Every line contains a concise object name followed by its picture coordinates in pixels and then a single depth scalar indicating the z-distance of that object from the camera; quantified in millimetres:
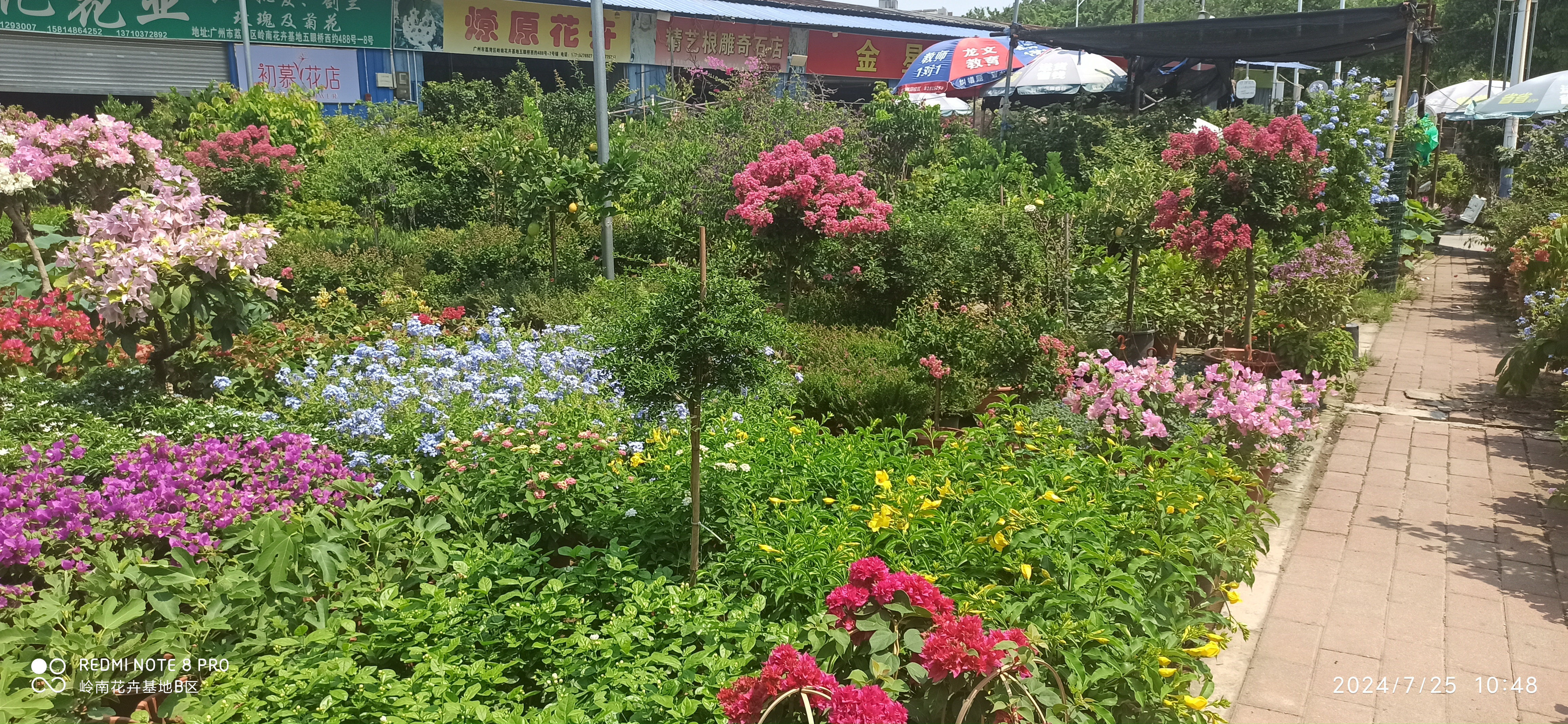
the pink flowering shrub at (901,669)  2346
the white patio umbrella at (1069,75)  15695
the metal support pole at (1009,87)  13367
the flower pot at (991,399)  5898
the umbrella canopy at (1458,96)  18859
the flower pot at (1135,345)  7258
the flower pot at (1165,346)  7500
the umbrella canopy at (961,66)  19141
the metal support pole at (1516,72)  15719
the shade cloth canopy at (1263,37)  9547
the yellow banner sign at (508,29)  21984
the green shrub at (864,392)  5859
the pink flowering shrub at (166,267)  4719
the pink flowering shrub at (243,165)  11625
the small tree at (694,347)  3557
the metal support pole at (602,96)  8875
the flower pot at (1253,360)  7125
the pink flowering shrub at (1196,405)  4902
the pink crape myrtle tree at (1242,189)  6660
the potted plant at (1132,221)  7195
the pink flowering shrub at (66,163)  6613
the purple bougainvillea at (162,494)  3412
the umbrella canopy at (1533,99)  13141
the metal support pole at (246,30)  17500
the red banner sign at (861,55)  30422
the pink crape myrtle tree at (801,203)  7375
